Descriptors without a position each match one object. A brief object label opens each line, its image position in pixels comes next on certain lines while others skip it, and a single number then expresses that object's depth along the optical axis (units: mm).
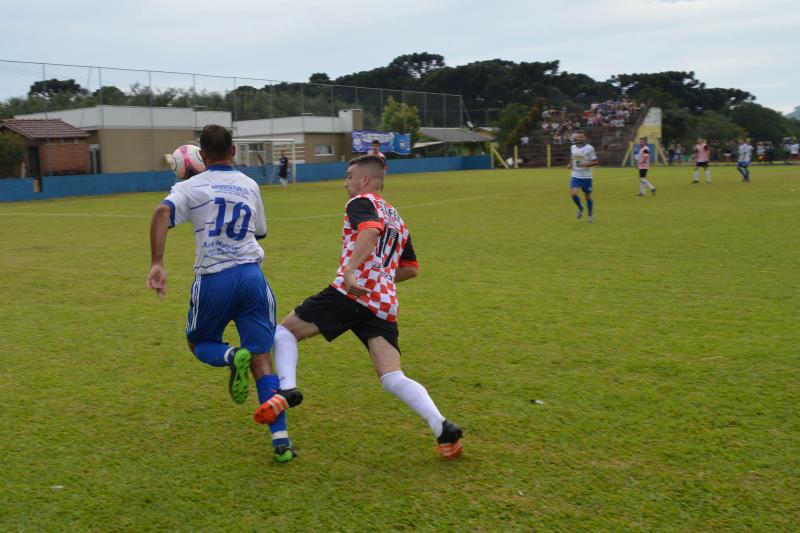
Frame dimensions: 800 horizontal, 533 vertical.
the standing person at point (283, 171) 38000
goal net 41406
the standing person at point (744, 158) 33531
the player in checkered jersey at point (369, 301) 4125
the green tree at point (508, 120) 69812
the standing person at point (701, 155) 31859
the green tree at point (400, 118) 56875
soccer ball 4441
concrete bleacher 62875
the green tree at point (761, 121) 74750
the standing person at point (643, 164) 24844
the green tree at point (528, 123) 67188
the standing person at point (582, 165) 16641
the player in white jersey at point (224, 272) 4152
